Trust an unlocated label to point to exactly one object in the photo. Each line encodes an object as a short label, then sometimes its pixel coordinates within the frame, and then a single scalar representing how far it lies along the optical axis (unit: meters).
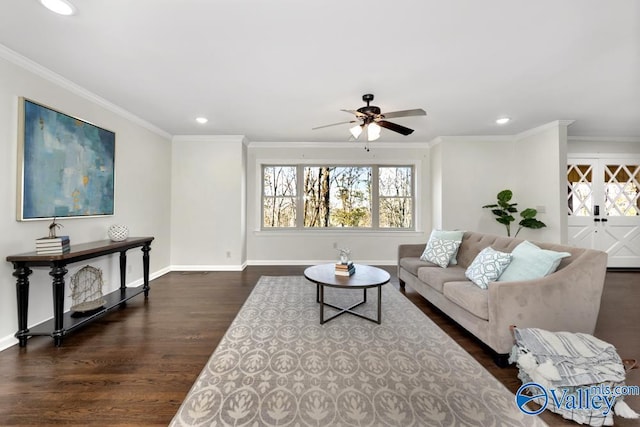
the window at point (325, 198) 5.51
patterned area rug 1.49
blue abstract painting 2.39
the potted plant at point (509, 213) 4.42
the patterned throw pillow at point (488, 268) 2.40
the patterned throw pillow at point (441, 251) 3.29
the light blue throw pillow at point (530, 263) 2.15
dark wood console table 2.16
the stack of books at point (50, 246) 2.24
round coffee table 2.53
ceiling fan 2.85
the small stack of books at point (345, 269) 2.84
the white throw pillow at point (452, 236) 3.41
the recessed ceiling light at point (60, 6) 1.69
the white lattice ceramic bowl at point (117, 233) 3.09
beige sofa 1.96
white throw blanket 1.44
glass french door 4.95
